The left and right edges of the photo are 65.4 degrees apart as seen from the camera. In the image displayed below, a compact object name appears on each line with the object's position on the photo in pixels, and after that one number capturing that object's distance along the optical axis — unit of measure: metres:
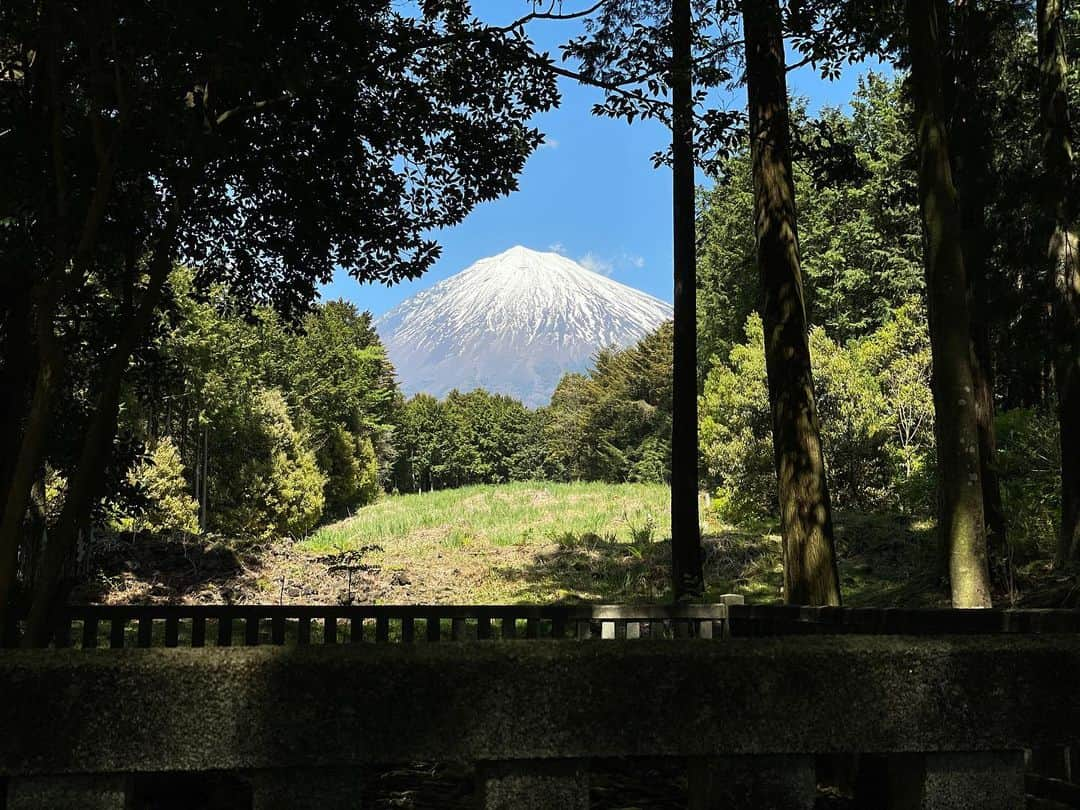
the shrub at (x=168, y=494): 26.42
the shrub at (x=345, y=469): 50.75
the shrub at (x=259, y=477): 36.66
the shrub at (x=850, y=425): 23.08
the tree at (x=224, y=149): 4.61
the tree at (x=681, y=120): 6.94
